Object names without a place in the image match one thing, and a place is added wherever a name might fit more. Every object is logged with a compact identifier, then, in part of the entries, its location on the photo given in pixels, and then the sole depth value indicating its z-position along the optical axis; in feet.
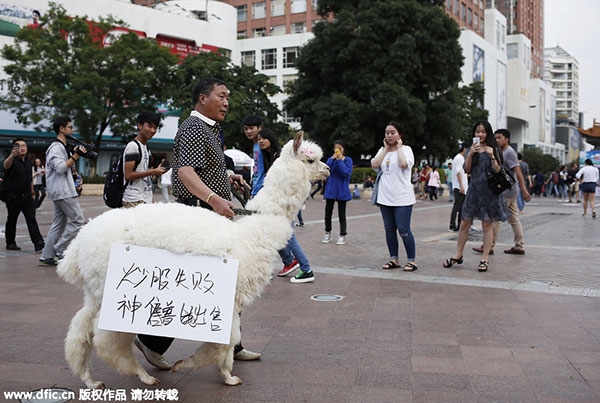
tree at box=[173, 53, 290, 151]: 119.02
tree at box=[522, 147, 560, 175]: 233.96
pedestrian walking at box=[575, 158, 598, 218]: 60.80
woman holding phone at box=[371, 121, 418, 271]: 24.58
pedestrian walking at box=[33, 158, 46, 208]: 57.93
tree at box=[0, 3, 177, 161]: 102.99
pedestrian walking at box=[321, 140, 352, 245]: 33.78
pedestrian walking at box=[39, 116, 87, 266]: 25.63
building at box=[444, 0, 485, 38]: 233.06
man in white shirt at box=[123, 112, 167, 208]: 19.36
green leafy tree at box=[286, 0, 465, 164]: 108.06
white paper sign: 10.49
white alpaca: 10.52
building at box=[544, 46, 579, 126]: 540.11
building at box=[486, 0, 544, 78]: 361.51
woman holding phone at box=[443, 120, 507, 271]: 24.72
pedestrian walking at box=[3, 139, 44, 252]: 31.04
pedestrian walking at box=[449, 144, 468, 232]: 39.68
